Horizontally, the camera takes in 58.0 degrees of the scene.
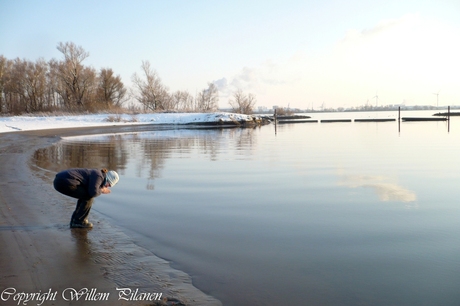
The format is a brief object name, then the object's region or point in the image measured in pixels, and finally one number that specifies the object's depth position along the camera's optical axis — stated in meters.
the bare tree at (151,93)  74.69
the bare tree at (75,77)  68.31
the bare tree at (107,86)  74.50
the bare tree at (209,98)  86.75
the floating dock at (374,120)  66.18
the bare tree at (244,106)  75.75
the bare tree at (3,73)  67.85
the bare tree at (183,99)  97.38
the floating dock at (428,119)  63.47
